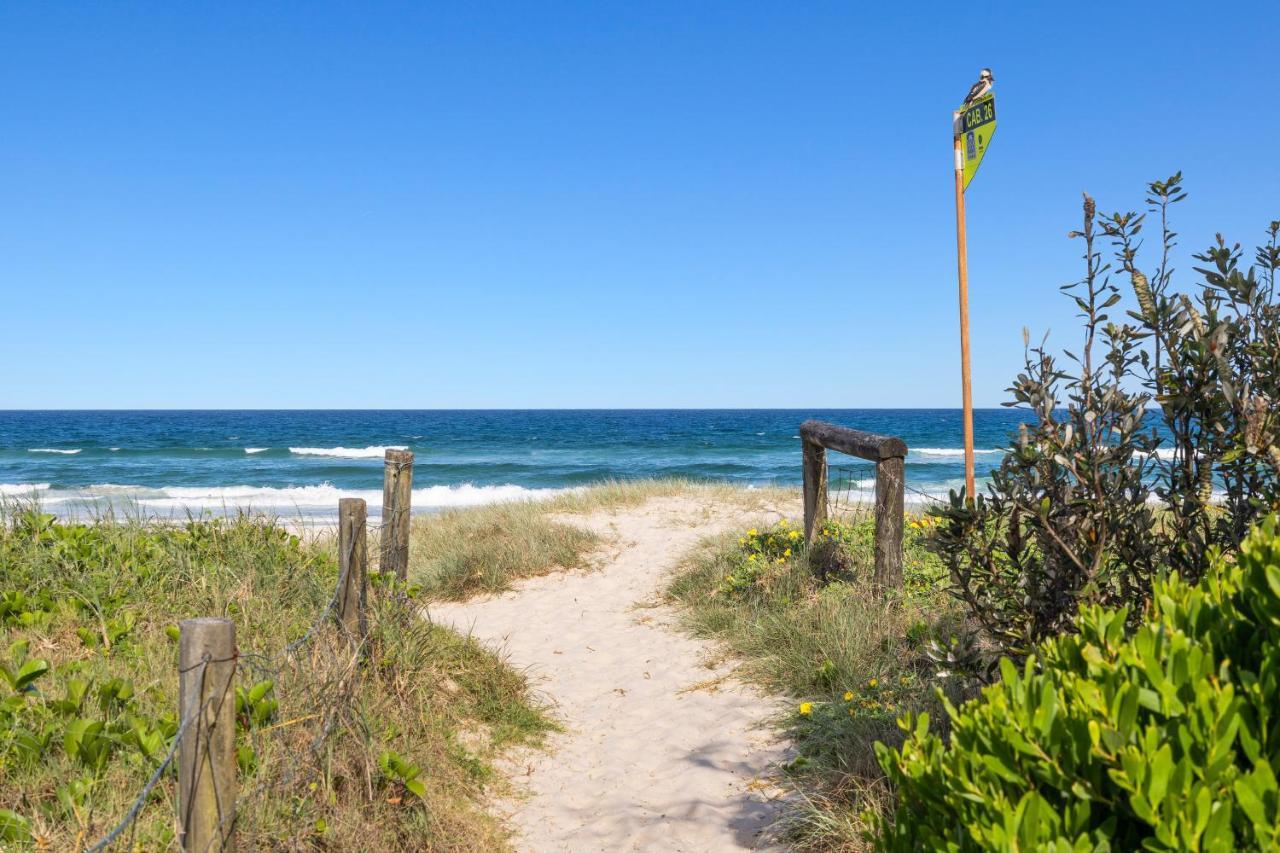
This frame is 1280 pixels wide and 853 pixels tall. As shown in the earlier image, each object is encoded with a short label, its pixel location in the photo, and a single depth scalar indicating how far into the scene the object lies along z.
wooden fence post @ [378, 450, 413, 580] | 5.31
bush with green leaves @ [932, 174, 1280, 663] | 2.87
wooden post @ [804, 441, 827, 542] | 7.68
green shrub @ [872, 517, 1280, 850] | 1.34
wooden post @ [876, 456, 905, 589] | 6.21
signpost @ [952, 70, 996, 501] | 6.48
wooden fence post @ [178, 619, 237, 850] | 2.33
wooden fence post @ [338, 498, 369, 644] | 4.15
